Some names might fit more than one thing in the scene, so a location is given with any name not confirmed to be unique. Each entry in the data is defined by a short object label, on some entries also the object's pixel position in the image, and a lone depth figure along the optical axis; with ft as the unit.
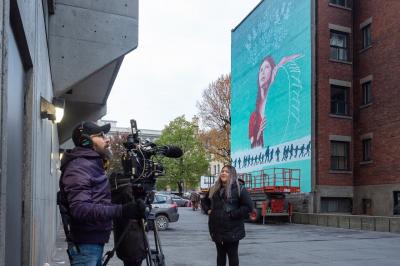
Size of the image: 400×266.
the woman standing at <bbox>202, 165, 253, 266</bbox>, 22.13
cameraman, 11.86
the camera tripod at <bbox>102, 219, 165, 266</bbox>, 15.27
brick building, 80.28
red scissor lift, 81.56
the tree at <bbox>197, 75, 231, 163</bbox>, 155.43
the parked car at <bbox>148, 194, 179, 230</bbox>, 67.80
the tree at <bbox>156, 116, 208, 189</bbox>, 204.44
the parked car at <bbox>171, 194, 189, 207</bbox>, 169.31
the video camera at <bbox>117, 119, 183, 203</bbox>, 14.87
